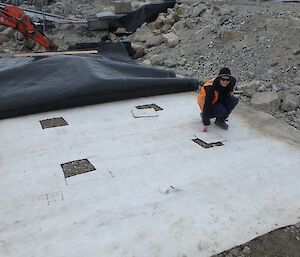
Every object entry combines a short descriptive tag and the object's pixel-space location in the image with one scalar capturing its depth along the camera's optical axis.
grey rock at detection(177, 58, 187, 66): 6.41
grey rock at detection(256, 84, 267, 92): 4.53
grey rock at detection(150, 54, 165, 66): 6.59
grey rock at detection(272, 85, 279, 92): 4.56
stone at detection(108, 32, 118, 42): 8.74
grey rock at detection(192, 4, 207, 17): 7.97
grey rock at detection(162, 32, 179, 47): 7.36
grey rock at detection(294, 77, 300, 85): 4.61
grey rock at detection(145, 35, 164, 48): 7.71
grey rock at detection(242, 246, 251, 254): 1.99
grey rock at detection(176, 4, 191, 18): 8.31
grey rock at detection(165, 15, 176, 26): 8.30
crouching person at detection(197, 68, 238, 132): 3.27
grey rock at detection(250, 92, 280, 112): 4.09
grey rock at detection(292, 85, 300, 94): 4.36
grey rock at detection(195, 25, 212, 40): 7.16
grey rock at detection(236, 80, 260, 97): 4.51
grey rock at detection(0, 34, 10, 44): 8.90
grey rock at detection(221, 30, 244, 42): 6.47
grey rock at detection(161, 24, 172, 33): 8.21
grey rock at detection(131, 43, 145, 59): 7.41
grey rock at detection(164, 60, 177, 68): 6.39
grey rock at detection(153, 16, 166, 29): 8.41
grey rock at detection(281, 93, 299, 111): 4.04
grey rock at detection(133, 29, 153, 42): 8.10
